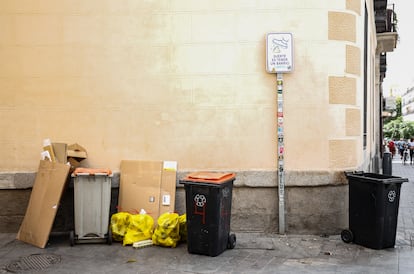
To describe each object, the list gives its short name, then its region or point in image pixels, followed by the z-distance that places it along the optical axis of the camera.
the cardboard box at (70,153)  6.27
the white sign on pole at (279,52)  6.34
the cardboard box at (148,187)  6.38
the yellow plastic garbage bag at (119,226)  6.06
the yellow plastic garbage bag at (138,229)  6.00
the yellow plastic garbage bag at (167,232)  5.82
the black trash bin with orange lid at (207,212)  5.37
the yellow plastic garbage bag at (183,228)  5.97
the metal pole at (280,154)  6.37
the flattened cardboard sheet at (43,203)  5.90
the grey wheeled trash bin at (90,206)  5.94
